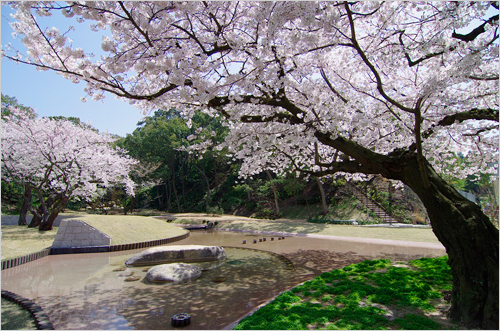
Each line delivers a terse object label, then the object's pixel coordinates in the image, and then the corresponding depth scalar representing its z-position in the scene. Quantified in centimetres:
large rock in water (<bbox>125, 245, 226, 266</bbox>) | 814
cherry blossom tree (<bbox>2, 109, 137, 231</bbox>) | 1265
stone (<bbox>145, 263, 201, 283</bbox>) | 631
